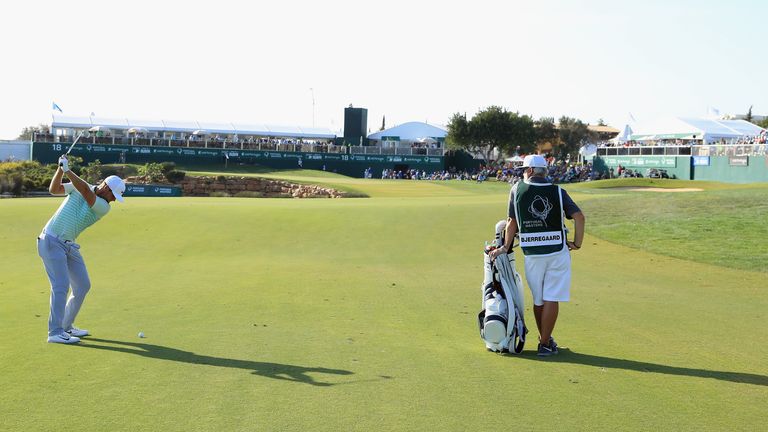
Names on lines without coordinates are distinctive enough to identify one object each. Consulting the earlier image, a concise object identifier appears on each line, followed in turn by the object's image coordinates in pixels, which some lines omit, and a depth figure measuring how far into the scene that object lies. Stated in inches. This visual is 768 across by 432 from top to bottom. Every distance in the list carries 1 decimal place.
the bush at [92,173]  2134.6
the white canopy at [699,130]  3004.4
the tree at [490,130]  3811.5
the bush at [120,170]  2396.7
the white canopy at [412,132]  3870.6
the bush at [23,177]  1818.4
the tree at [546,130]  4963.8
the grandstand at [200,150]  2797.7
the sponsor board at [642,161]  2687.0
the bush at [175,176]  2174.0
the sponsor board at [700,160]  2527.1
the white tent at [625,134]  3327.5
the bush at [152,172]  2161.4
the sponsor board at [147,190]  1711.5
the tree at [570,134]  5152.6
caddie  337.7
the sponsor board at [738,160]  2342.5
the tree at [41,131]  2885.6
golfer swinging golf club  344.5
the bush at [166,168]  2200.9
